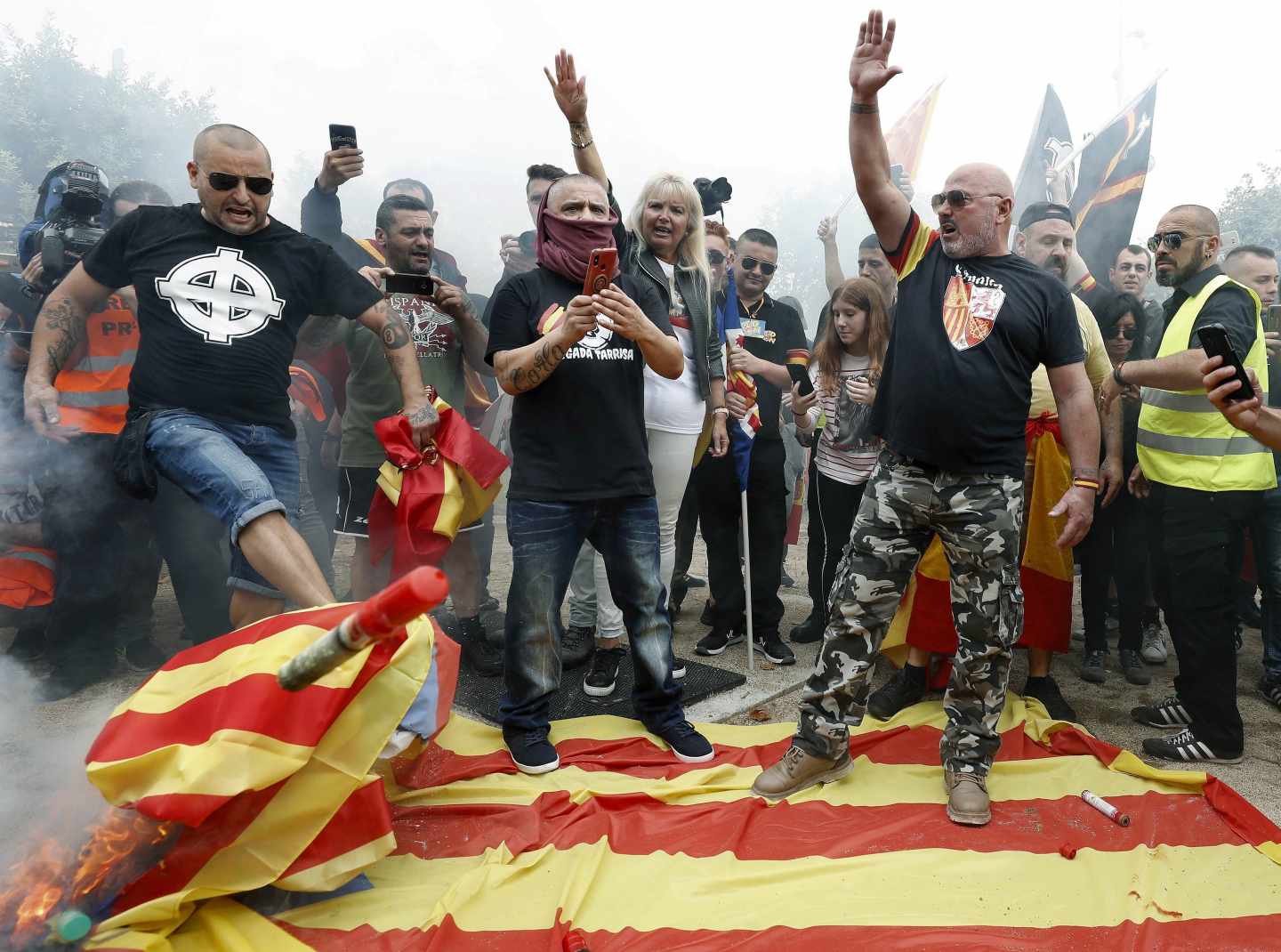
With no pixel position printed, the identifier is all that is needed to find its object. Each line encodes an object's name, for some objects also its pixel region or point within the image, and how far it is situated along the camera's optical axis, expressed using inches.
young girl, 190.5
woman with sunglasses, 192.7
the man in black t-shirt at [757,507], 201.2
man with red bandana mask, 135.7
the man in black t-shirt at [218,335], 129.8
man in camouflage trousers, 121.4
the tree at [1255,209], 1053.2
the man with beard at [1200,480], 147.8
